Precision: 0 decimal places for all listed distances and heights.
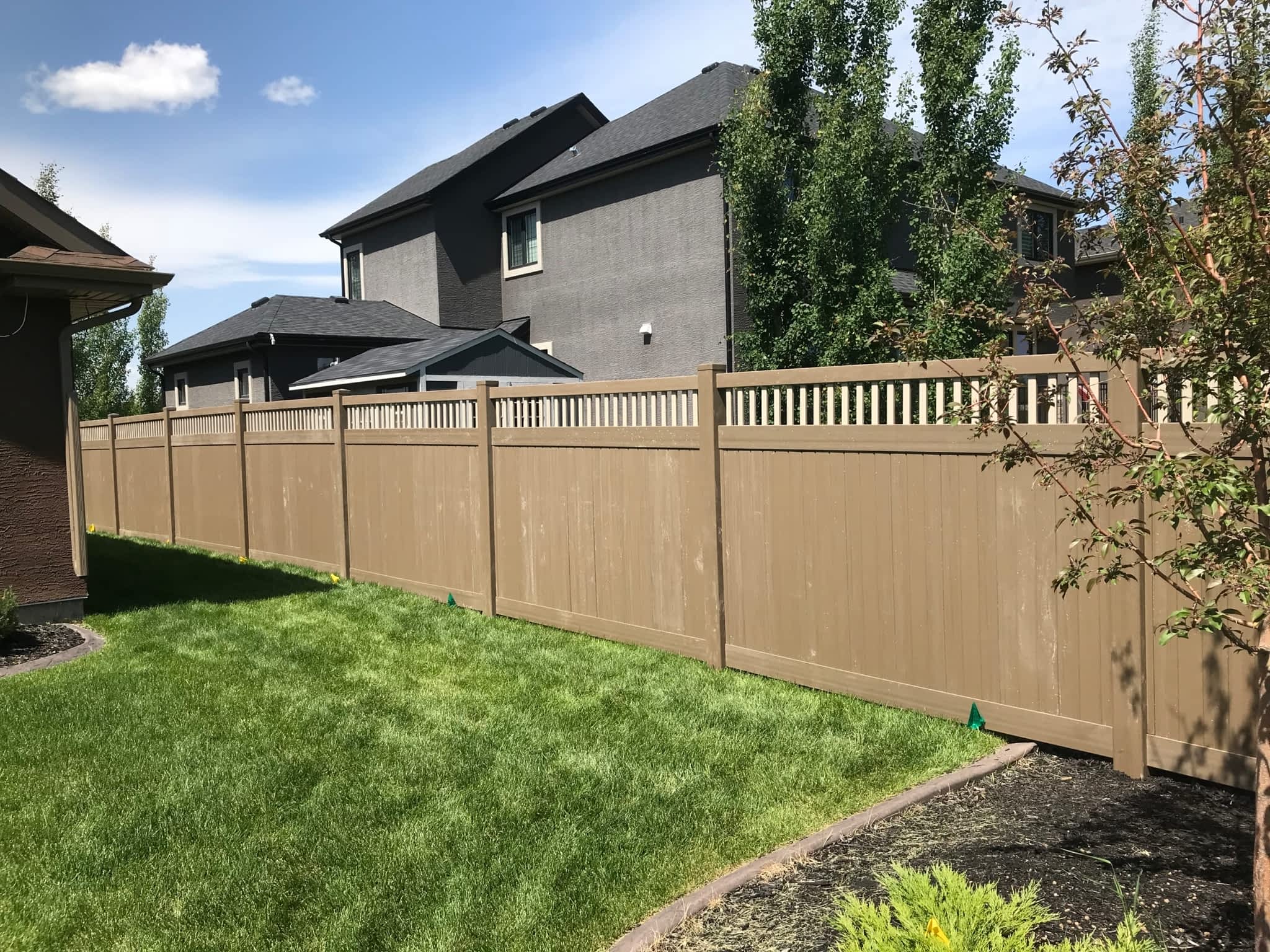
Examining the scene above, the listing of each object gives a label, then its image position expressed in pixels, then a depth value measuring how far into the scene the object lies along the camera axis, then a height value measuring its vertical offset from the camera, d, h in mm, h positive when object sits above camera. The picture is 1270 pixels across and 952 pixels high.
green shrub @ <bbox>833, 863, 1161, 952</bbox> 2492 -1361
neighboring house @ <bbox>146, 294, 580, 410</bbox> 21938 +1983
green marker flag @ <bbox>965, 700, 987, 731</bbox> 5285 -1680
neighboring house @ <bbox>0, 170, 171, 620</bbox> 8719 +405
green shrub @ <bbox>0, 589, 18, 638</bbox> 7797 -1449
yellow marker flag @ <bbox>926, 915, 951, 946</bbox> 2523 -1357
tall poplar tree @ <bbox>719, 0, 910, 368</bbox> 15625 +3892
